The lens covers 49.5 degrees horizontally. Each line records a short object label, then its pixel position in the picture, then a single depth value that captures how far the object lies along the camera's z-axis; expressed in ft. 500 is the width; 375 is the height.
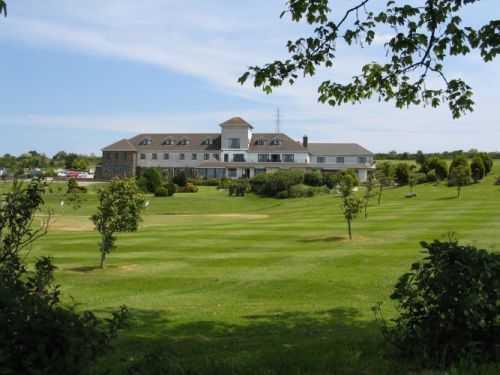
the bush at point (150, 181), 223.10
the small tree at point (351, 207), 83.46
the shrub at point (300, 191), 206.80
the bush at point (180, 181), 245.04
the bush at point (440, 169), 211.94
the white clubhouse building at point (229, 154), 303.07
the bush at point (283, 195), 208.23
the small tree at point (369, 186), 117.08
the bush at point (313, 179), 230.07
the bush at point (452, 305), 17.13
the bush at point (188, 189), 234.38
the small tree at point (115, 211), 64.34
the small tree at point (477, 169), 198.90
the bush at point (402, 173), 216.15
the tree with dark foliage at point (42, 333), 13.56
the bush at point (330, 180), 227.55
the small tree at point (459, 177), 164.45
